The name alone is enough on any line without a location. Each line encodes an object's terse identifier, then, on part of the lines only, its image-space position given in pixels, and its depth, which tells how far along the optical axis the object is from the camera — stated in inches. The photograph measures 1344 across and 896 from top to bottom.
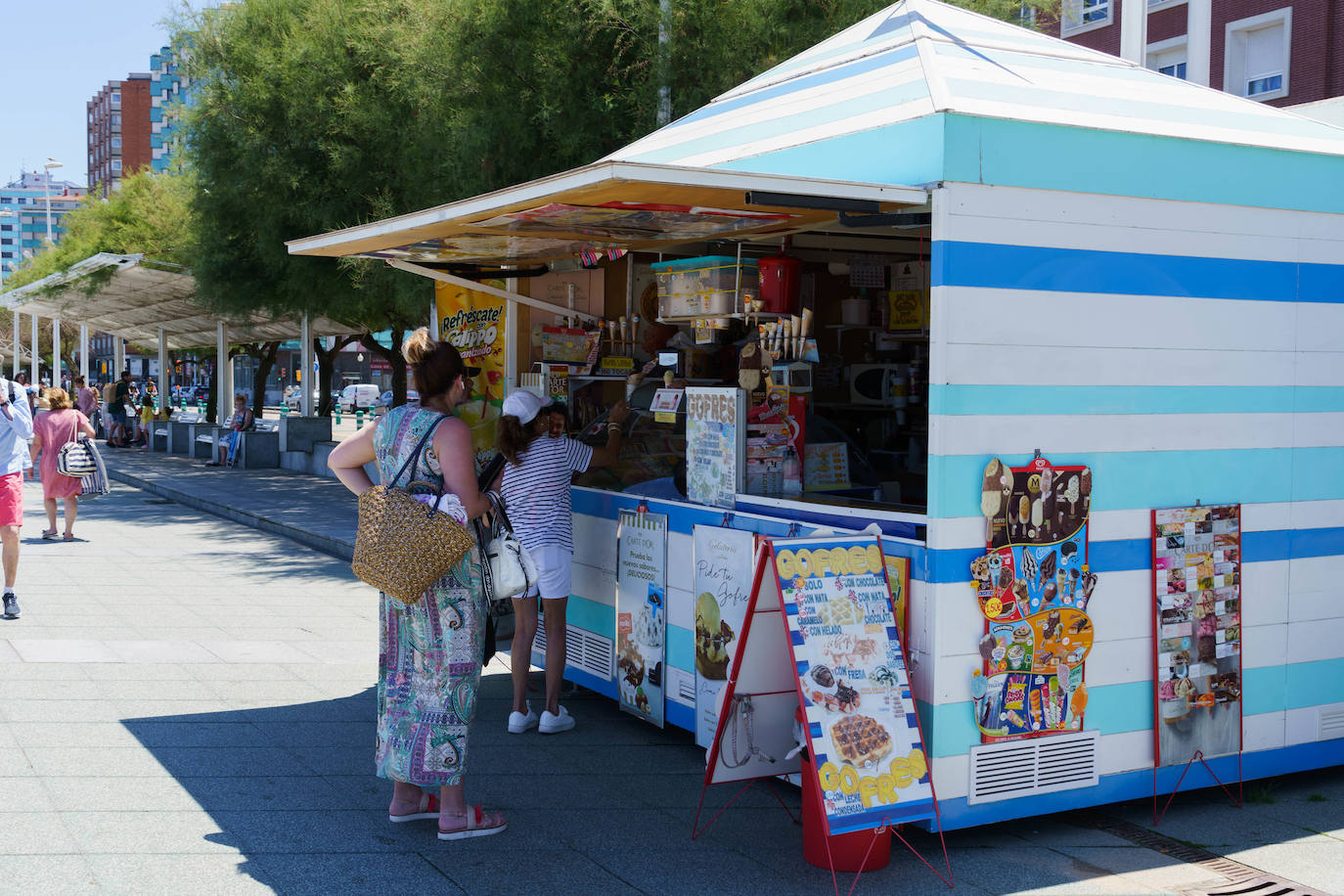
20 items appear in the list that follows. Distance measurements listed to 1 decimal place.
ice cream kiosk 192.1
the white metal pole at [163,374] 1307.6
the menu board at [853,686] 176.9
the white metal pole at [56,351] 1215.9
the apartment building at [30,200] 6496.1
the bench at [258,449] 975.0
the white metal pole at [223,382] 1139.3
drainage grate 180.4
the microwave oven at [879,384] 374.6
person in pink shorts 342.6
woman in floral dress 193.0
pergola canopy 908.6
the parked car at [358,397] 1948.8
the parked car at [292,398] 1943.4
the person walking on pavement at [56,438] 494.6
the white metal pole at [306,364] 946.1
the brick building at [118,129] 4554.6
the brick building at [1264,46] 1035.9
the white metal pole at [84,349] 1326.3
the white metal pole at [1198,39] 376.5
